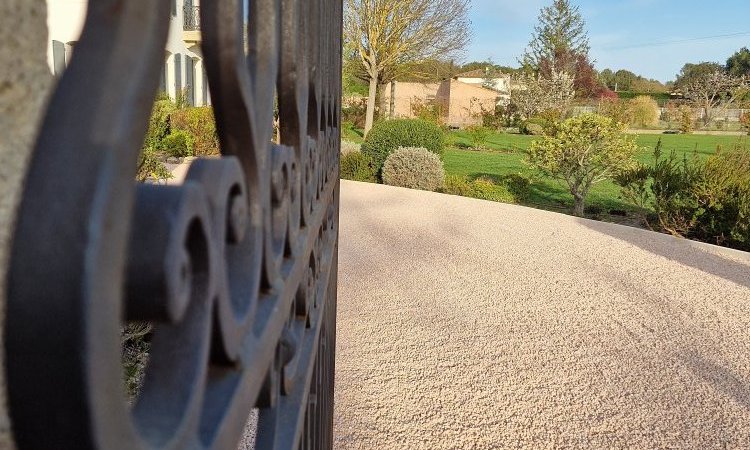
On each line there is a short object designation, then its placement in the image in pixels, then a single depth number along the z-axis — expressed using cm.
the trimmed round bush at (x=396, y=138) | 1297
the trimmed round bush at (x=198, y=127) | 1266
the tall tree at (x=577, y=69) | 4112
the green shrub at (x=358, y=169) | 1301
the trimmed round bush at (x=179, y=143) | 1101
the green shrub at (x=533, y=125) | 3050
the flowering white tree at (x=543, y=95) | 3400
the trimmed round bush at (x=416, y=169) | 1194
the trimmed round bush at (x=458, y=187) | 1128
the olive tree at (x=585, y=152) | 985
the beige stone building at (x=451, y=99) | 3438
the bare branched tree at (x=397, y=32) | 2053
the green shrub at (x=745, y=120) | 3244
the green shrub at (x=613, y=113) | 1435
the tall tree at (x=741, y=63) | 5245
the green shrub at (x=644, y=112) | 3807
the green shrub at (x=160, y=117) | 665
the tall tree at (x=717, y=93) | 3975
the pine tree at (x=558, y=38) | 4184
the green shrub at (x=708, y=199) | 770
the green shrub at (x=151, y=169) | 406
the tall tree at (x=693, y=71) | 5172
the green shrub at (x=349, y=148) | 1423
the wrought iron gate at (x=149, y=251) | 18
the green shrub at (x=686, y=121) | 3606
